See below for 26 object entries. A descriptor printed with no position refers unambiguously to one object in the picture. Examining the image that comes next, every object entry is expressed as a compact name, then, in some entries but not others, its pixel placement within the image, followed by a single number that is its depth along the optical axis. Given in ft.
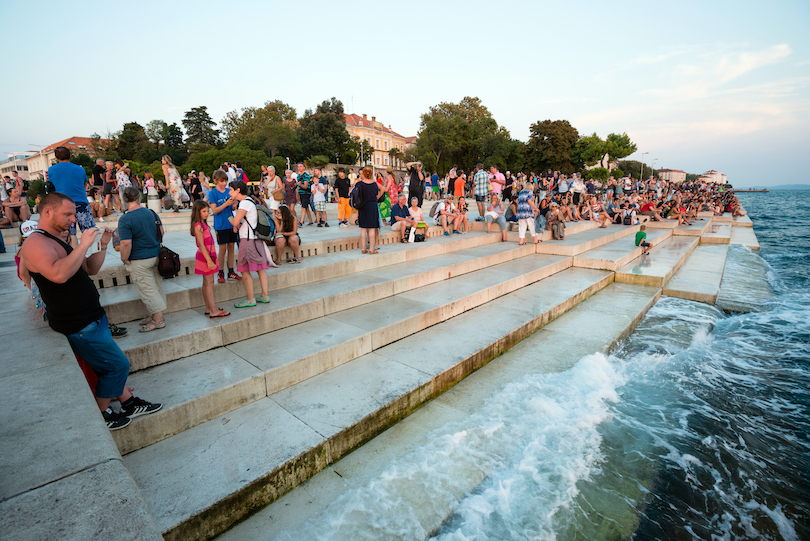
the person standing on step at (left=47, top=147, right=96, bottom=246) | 17.92
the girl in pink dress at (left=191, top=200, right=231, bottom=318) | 14.64
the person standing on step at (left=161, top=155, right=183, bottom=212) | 38.42
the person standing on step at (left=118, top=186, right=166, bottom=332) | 13.39
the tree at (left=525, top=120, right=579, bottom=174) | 178.50
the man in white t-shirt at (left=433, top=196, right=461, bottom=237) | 36.45
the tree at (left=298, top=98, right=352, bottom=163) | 181.78
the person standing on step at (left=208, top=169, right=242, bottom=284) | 18.49
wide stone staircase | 7.01
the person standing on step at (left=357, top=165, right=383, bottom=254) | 25.04
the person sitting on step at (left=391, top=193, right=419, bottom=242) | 31.83
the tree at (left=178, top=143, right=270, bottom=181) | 147.43
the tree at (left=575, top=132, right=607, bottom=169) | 185.24
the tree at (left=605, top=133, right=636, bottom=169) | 202.69
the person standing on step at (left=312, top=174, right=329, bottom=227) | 37.28
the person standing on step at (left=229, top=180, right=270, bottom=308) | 16.24
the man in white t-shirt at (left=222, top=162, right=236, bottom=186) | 42.52
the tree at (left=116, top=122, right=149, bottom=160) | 202.36
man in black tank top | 8.68
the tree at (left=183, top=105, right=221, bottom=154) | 224.12
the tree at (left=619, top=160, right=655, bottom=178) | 330.77
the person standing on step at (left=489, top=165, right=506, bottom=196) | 43.08
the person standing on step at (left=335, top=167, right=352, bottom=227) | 35.01
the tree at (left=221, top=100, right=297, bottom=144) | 208.44
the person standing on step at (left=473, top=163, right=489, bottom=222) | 41.17
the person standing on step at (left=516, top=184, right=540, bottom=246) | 33.09
